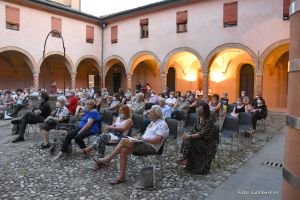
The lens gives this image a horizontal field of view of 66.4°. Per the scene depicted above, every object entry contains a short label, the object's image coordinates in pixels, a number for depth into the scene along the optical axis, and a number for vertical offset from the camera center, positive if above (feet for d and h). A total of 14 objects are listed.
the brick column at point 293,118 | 5.66 -0.73
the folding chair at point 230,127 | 17.20 -2.97
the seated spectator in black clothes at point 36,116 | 19.94 -2.45
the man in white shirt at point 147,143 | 12.11 -2.92
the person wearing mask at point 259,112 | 24.55 -2.47
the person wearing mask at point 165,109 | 22.69 -2.02
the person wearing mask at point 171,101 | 26.96 -1.50
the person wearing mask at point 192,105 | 26.02 -1.84
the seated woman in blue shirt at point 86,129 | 15.59 -2.80
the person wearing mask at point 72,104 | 21.72 -1.53
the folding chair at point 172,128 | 16.15 -2.81
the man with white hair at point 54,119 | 17.96 -2.44
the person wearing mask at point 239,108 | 23.53 -1.95
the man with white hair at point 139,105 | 24.92 -1.91
